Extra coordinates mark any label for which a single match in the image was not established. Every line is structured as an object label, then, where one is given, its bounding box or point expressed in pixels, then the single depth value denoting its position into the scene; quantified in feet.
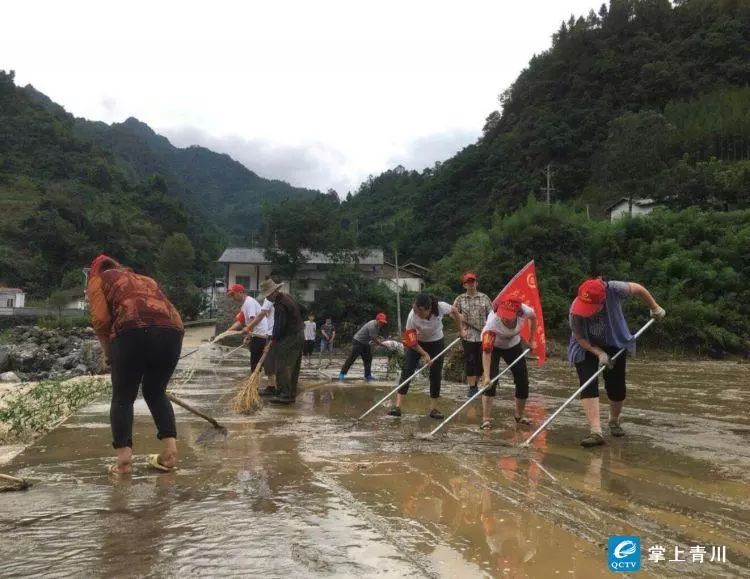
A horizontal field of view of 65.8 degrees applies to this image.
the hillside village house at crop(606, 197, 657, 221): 134.00
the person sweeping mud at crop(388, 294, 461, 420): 20.84
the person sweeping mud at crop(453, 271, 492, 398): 24.50
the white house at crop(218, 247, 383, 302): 133.49
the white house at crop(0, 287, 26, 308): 159.51
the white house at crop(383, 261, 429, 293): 152.16
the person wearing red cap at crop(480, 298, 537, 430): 19.15
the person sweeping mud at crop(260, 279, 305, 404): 24.03
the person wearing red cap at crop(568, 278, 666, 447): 16.70
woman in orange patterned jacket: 12.19
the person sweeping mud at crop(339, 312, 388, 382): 34.04
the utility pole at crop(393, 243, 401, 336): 100.37
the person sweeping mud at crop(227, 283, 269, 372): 25.70
